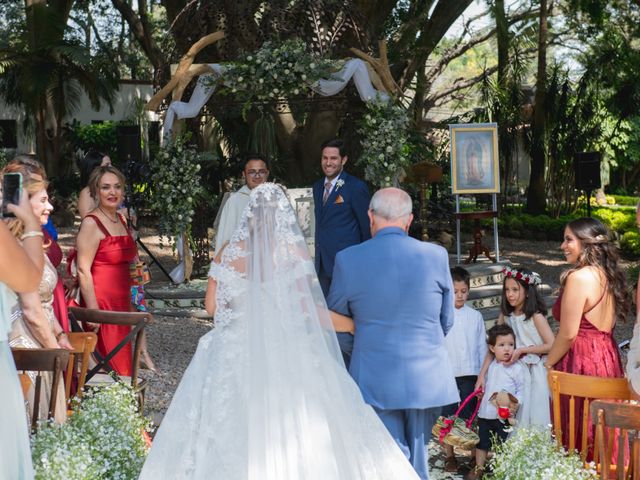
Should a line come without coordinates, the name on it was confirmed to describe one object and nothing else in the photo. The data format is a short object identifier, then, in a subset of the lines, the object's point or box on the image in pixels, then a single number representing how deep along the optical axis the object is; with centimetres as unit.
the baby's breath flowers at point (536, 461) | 387
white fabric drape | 1089
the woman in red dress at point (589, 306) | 470
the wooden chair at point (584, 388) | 411
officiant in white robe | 793
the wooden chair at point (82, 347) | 491
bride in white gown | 381
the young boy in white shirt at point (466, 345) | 605
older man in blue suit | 408
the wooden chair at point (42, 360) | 399
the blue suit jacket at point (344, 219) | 759
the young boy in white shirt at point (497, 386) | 550
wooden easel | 1243
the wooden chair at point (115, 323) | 520
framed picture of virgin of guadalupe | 1277
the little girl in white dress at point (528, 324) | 552
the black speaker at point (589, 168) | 1694
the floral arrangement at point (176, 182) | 1155
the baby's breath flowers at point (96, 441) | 387
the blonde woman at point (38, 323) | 426
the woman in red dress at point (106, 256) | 613
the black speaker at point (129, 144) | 1464
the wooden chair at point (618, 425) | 360
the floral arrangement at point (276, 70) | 1080
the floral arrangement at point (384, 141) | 1087
